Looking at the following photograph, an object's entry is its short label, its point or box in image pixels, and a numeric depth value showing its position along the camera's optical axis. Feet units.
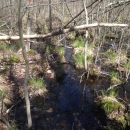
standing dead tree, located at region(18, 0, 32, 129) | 6.60
